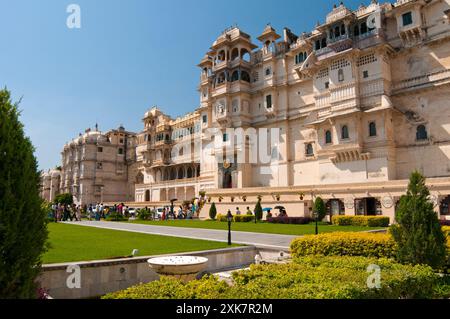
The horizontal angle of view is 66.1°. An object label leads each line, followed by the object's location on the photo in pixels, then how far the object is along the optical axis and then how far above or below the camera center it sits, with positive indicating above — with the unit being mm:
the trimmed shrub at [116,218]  34844 -1932
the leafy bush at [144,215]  36575 -1766
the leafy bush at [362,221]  25625 -2001
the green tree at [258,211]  32062 -1377
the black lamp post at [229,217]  13900 -877
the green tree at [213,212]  36500 -1579
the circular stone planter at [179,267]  7879 -1591
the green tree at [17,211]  5023 -161
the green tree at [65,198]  73012 +332
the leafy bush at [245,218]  32762 -2049
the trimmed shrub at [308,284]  5297 -1558
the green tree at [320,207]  28703 -980
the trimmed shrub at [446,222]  22253 -1887
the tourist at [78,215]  33875 -1534
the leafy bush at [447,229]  15109 -1627
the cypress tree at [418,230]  9305 -1022
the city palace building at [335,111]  31562 +9266
